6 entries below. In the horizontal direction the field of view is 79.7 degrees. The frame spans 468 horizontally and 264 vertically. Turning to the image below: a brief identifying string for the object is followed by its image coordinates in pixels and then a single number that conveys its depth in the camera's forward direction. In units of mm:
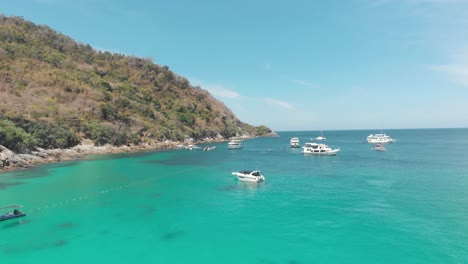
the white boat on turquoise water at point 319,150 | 97875
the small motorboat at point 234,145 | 126288
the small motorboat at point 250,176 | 50406
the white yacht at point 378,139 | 153012
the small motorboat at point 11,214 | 30022
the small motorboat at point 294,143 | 137725
